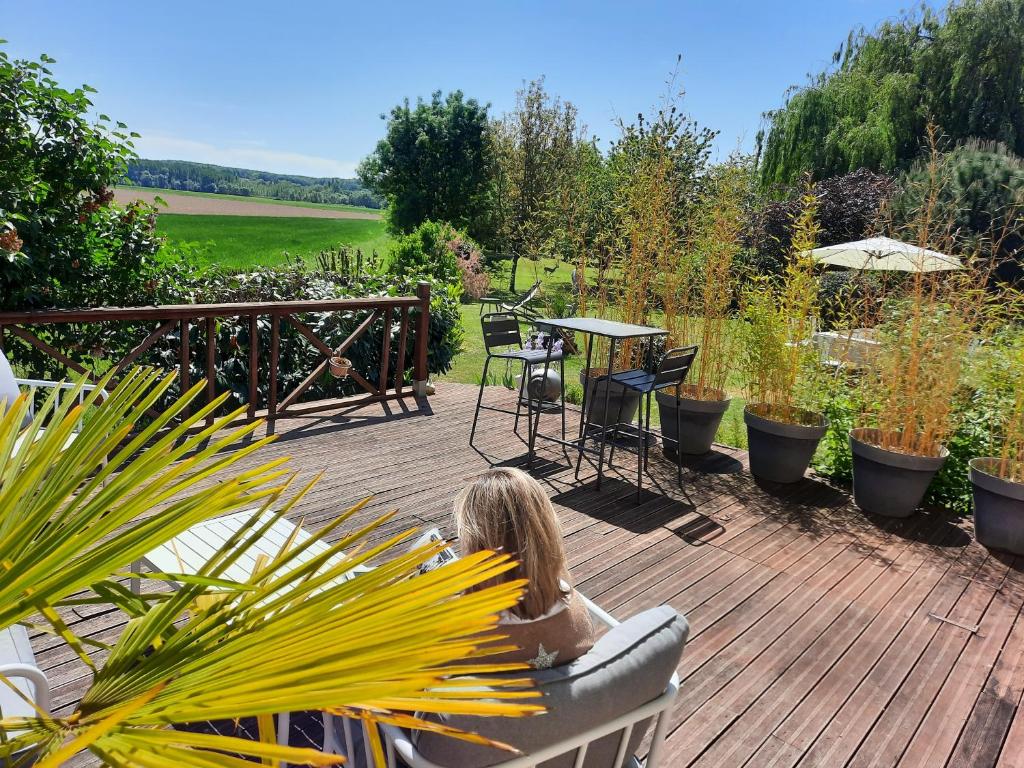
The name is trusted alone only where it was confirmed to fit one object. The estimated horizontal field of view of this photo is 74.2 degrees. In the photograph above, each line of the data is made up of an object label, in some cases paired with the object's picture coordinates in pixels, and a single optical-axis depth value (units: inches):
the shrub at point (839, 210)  522.6
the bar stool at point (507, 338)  175.8
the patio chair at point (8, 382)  100.5
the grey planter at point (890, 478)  147.6
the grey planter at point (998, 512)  134.7
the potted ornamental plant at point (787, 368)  167.0
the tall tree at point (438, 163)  798.5
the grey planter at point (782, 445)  164.6
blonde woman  54.2
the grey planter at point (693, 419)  182.1
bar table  156.2
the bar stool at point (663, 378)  149.5
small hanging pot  203.2
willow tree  532.1
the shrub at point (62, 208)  152.9
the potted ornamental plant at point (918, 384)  147.2
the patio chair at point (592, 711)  43.1
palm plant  18.6
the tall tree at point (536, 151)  736.3
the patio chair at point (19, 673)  43.7
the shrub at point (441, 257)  361.4
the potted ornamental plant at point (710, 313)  182.5
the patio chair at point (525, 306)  302.2
